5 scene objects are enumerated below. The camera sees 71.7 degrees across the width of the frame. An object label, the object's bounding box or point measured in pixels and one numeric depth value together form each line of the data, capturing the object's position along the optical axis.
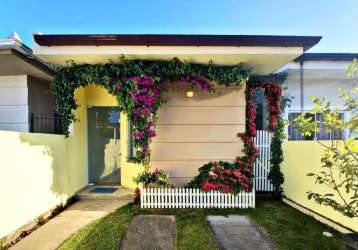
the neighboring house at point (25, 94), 6.43
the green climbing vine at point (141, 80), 5.91
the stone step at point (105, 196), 6.95
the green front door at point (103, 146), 8.13
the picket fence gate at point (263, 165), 7.39
